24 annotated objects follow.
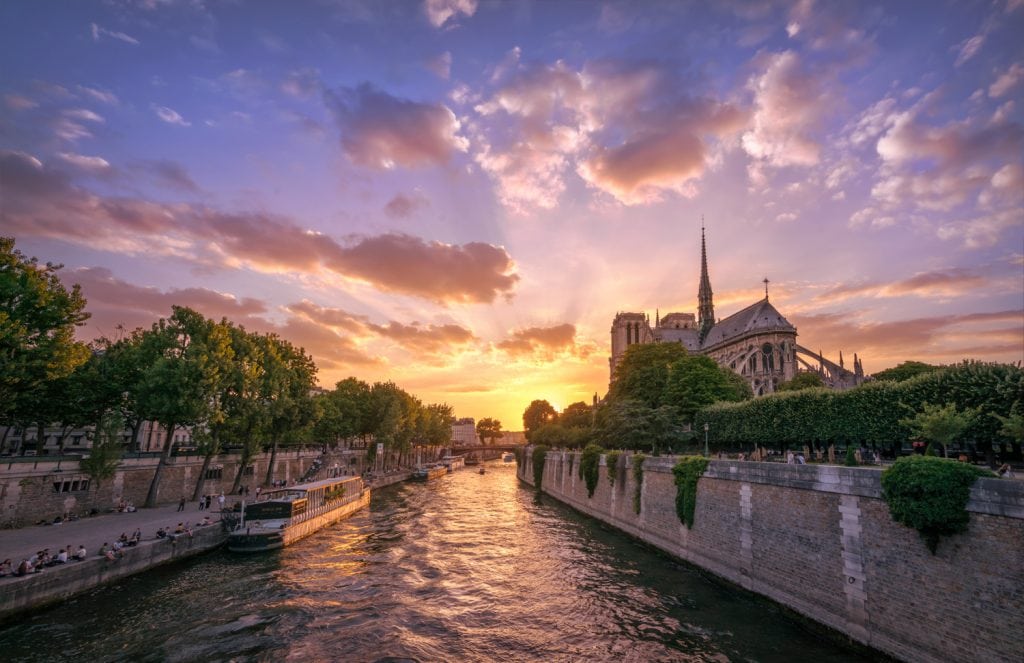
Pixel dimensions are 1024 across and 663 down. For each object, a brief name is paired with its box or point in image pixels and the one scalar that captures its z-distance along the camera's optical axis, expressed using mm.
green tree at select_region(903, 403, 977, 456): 21359
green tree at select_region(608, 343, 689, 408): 65188
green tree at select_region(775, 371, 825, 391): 82938
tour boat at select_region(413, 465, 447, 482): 90812
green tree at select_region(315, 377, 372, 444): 77750
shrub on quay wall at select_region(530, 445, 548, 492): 78562
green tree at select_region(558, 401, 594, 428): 114538
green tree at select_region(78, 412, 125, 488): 34438
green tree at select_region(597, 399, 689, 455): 53250
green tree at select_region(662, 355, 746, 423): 57000
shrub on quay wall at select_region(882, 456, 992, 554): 14461
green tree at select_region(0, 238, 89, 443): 26094
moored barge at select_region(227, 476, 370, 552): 31047
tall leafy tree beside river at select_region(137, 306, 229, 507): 38969
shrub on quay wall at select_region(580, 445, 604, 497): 46766
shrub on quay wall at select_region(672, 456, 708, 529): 28656
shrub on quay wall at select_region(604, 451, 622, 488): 41575
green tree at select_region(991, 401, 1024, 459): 18359
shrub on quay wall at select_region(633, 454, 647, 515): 36219
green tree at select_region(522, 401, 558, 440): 172750
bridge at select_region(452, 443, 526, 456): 175138
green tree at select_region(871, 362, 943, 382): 69681
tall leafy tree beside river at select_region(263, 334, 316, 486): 51062
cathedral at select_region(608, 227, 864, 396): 95125
